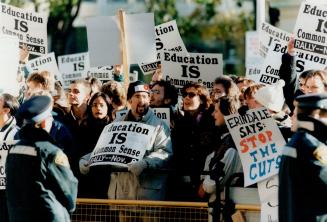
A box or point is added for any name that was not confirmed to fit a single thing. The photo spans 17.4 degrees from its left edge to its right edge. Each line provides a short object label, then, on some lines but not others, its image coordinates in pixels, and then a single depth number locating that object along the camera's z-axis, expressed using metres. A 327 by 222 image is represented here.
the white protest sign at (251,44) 22.73
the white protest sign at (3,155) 11.80
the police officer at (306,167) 9.16
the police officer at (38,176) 9.94
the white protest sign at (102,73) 17.03
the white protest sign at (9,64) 13.84
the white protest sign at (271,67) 14.88
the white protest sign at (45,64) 16.58
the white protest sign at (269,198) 11.03
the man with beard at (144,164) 11.96
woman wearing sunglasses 11.96
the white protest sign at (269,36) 15.23
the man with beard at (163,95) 13.31
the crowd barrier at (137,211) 11.48
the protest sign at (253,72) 16.61
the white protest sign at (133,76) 16.82
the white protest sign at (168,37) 15.43
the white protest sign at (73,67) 18.48
